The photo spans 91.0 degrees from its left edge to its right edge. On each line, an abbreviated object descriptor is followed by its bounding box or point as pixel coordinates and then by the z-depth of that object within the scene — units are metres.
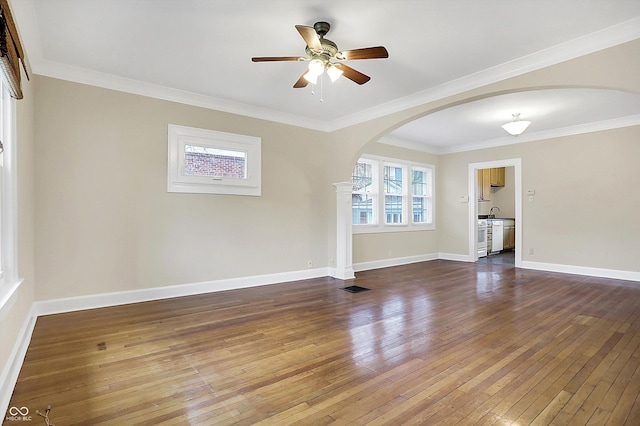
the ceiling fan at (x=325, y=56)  2.50
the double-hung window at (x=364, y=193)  6.39
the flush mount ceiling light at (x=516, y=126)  4.98
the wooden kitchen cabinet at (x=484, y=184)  8.76
